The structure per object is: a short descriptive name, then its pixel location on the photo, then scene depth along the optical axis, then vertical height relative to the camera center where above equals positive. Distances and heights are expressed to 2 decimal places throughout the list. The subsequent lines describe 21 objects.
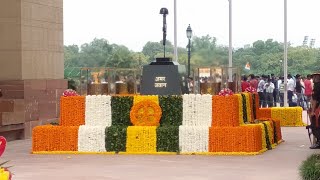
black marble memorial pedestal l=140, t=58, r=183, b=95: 17.34 +0.28
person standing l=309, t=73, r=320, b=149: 16.02 -0.35
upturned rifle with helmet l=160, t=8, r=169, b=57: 24.96 +2.46
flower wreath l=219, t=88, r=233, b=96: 16.23 -0.01
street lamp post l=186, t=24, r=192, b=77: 33.06 +2.63
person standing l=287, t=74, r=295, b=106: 33.66 +0.09
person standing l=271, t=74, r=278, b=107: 34.92 +0.05
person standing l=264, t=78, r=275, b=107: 33.56 -0.04
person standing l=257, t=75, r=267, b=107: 33.47 +0.05
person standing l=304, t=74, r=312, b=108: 28.89 +0.21
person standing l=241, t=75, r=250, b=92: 27.70 +0.32
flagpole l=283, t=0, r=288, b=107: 31.73 +1.58
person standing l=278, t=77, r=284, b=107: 35.62 +0.05
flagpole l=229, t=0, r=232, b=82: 32.10 +2.59
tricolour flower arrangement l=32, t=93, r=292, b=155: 15.71 -0.78
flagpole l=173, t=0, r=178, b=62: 30.22 +2.77
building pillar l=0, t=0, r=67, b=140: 20.27 +0.75
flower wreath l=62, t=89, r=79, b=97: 17.06 -0.02
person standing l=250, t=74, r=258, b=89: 30.82 +0.43
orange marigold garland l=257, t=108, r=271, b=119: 22.52 -0.65
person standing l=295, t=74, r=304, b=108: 34.06 +0.09
